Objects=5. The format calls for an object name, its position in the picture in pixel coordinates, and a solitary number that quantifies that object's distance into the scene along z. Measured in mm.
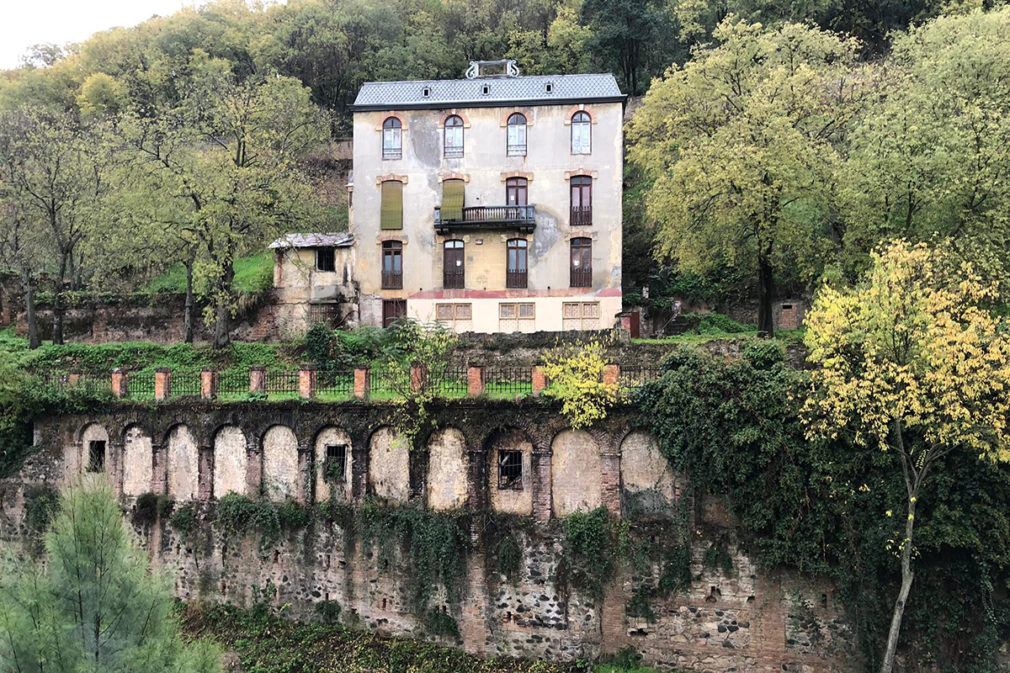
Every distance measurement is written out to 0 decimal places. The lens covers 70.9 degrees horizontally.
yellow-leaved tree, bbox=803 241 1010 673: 15180
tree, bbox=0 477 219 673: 11180
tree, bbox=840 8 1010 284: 21328
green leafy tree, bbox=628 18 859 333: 25227
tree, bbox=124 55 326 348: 29609
